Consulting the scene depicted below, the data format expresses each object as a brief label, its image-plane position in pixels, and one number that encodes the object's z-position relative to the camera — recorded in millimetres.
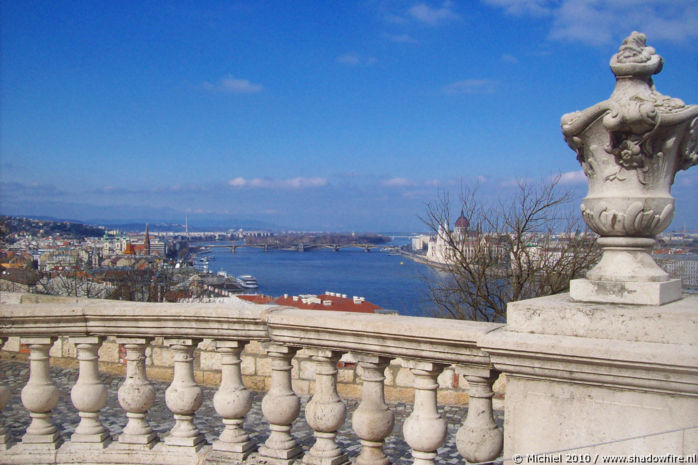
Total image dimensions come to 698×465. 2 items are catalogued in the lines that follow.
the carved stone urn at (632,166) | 2152
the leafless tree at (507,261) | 13117
